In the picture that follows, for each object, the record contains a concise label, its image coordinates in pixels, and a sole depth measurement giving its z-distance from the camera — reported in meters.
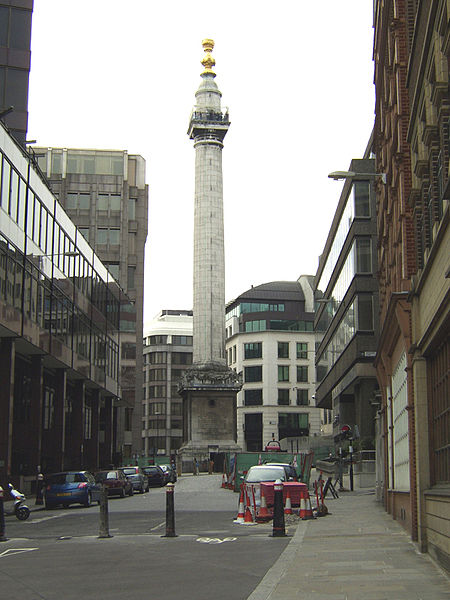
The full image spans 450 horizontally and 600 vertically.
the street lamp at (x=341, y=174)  22.53
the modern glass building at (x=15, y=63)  53.50
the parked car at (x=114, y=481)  40.86
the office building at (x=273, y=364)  124.69
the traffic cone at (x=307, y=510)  25.57
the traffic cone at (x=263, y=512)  25.16
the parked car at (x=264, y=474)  28.86
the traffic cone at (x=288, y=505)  25.72
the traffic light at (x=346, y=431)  39.62
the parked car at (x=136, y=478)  45.84
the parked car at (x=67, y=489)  34.53
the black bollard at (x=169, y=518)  20.70
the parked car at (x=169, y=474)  58.28
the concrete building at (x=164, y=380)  143.88
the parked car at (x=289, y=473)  31.12
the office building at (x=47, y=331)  39.09
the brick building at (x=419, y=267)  13.65
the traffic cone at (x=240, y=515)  25.15
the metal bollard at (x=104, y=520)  20.88
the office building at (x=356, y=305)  51.59
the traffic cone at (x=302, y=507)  25.58
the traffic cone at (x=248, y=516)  24.77
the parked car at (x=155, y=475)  55.16
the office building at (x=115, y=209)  96.81
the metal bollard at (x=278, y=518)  20.19
